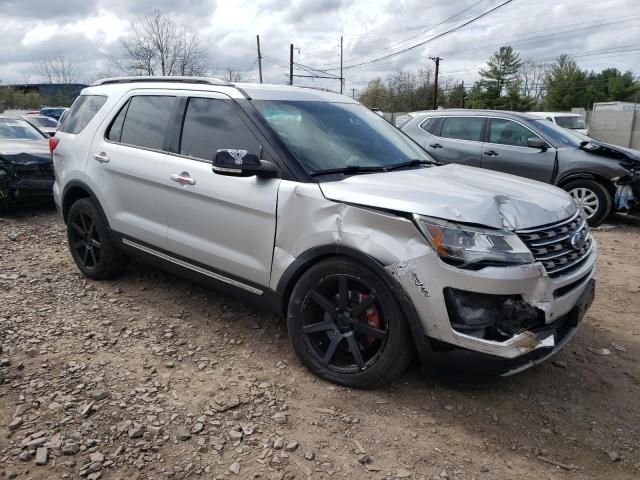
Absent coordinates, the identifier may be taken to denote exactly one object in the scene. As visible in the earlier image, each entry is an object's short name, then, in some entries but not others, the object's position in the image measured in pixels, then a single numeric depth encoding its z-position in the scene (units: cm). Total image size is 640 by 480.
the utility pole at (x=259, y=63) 4325
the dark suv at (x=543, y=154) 732
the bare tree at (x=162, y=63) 3302
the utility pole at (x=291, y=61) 4312
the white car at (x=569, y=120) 1683
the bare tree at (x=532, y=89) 6512
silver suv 254
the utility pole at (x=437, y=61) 4606
